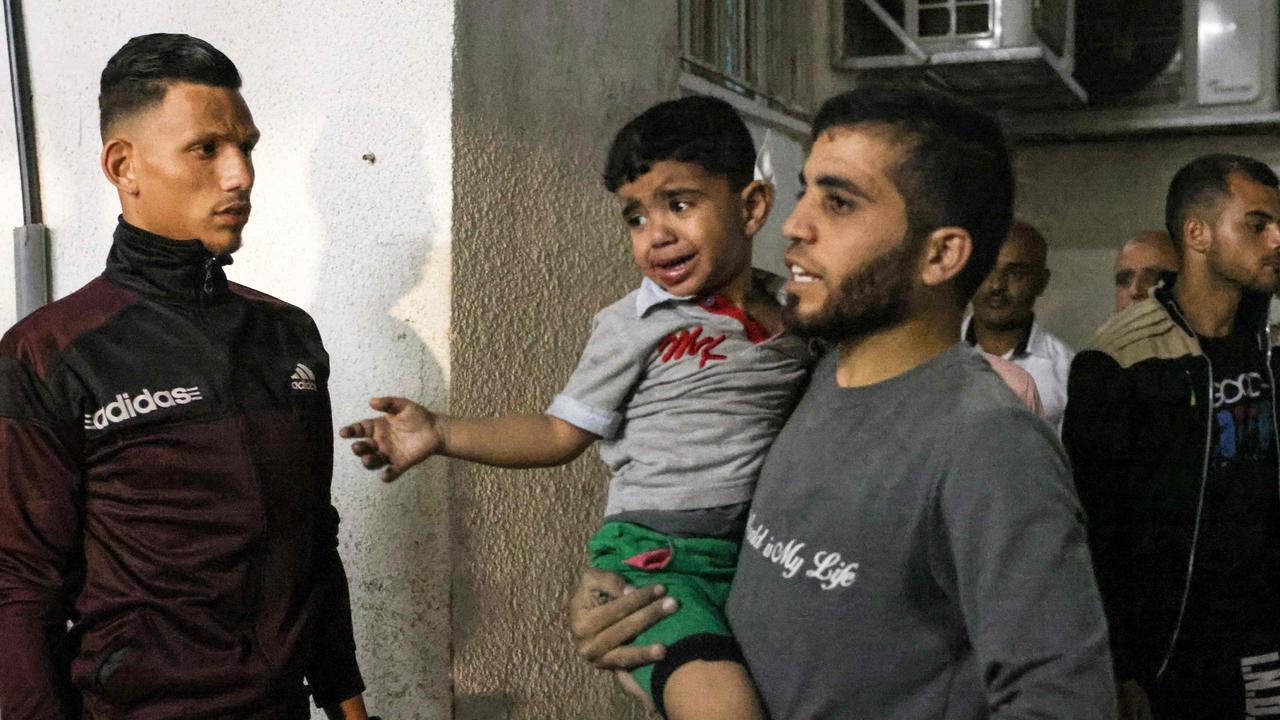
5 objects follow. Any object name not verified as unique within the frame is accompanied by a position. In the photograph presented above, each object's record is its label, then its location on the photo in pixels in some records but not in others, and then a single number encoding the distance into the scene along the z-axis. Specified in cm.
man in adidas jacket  222
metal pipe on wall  354
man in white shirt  539
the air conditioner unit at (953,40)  682
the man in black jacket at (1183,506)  332
